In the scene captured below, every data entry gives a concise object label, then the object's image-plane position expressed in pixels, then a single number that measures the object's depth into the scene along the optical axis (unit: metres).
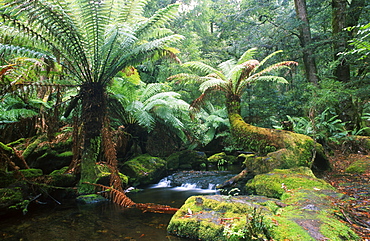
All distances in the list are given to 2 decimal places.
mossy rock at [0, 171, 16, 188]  3.42
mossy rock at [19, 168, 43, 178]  3.77
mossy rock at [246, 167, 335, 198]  3.11
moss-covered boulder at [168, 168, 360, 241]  1.82
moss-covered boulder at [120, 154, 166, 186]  5.32
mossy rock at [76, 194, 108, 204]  3.84
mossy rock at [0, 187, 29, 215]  3.14
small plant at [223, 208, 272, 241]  1.80
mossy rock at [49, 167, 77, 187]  3.93
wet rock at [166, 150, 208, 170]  7.08
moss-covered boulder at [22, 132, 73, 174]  4.50
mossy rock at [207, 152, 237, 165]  7.83
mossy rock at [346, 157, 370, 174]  4.02
